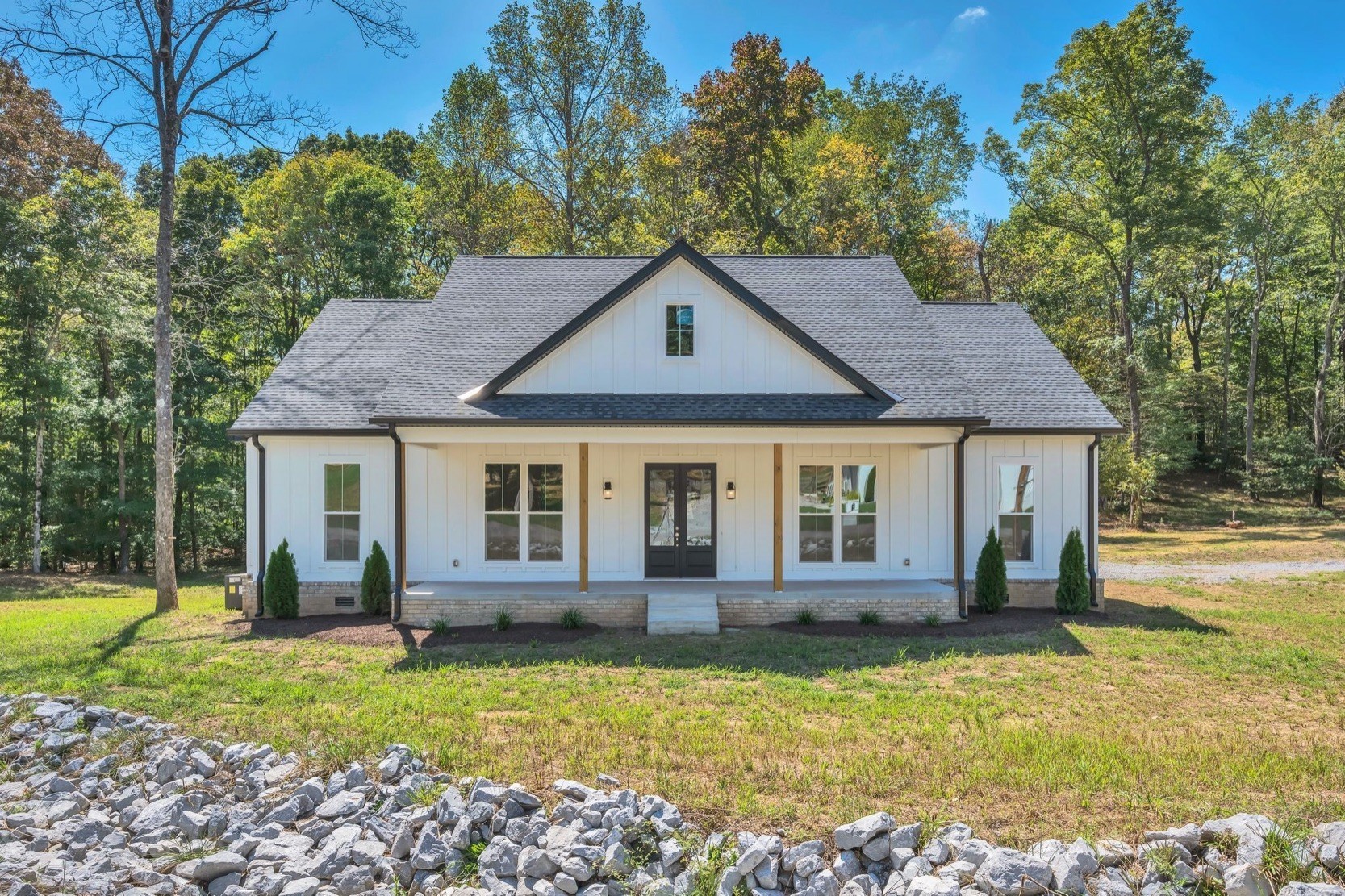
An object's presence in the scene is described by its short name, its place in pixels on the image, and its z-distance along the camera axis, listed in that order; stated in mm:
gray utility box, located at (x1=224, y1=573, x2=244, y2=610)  12555
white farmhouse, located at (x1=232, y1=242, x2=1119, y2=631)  11031
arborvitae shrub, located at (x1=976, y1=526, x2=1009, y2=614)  11703
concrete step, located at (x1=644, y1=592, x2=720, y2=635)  10430
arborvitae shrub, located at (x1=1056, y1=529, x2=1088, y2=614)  11703
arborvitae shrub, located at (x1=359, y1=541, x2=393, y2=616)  11570
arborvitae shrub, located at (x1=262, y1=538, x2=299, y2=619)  11539
